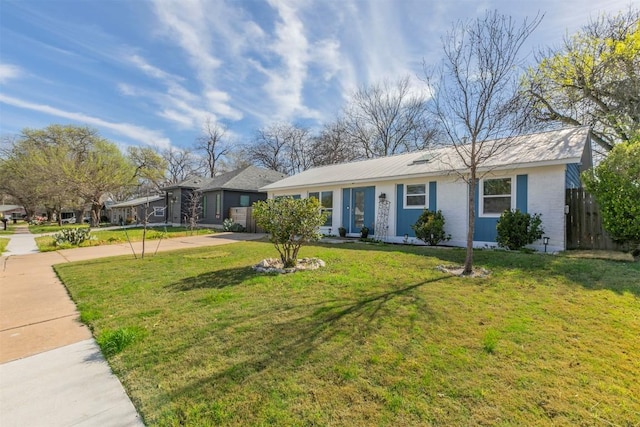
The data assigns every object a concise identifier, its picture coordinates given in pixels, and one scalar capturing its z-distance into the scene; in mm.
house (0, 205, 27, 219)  56822
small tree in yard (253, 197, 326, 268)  5945
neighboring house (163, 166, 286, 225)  20594
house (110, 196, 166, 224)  27766
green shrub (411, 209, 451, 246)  9641
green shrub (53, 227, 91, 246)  11873
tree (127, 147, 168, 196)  32238
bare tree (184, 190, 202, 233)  22141
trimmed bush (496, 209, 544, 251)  7906
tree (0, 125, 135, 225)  24375
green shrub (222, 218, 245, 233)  17656
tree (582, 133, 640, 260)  6160
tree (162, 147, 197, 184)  40156
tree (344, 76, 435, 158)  24891
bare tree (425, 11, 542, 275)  5262
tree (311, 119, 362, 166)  28094
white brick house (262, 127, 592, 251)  8047
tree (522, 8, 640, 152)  12281
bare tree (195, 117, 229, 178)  36781
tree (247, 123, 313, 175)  32656
